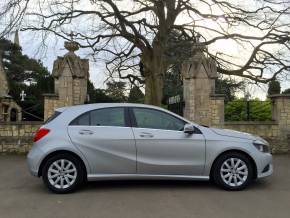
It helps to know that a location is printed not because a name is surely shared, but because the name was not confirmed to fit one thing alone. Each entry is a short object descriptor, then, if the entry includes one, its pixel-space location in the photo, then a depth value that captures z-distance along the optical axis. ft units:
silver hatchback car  13.73
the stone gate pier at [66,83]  25.07
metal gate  26.74
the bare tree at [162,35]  27.21
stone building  43.48
